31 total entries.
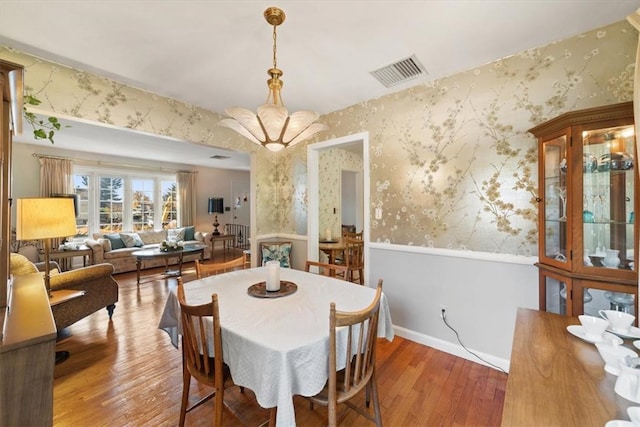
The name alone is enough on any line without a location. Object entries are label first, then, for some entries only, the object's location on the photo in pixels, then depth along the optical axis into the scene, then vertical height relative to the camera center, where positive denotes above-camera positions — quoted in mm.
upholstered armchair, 2377 -773
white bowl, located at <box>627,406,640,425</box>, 651 -499
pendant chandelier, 1704 +615
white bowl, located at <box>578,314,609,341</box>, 1083 -478
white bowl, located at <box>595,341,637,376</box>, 890 -497
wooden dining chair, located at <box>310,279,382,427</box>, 1139 -718
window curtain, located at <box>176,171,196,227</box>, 7047 +386
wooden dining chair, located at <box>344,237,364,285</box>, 4000 -651
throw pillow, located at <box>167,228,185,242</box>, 6301 -510
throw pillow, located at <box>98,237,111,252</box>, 5094 -597
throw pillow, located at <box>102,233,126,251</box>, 5422 -569
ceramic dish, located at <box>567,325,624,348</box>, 1043 -518
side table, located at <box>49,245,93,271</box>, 4586 -729
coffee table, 4589 -736
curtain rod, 5135 +1097
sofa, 5090 -657
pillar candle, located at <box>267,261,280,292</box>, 1745 -430
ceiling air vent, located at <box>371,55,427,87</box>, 2219 +1222
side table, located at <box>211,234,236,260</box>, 6708 -712
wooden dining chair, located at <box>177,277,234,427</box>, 1230 -693
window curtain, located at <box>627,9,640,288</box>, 1357 +606
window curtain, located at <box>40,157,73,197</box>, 5125 +728
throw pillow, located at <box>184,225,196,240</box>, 6531 -506
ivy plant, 1935 +735
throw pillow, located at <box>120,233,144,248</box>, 5571 -576
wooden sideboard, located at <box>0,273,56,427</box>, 860 -529
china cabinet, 1481 +6
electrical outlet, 2428 -906
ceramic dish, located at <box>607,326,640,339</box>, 1070 -498
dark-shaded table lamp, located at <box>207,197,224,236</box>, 7426 +174
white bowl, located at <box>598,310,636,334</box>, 1099 -460
